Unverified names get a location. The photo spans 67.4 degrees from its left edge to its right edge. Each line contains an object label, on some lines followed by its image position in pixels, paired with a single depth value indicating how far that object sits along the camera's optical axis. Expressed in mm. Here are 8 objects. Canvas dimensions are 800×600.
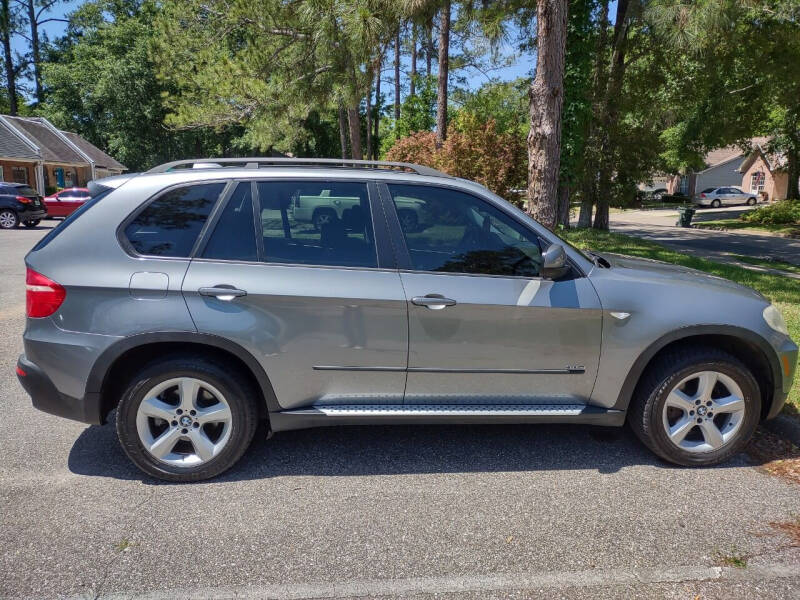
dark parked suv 21797
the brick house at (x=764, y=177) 47000
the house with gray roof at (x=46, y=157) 36781
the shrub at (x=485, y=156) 14859
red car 25859
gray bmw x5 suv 3473
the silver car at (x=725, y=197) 49906
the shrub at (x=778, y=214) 29797
